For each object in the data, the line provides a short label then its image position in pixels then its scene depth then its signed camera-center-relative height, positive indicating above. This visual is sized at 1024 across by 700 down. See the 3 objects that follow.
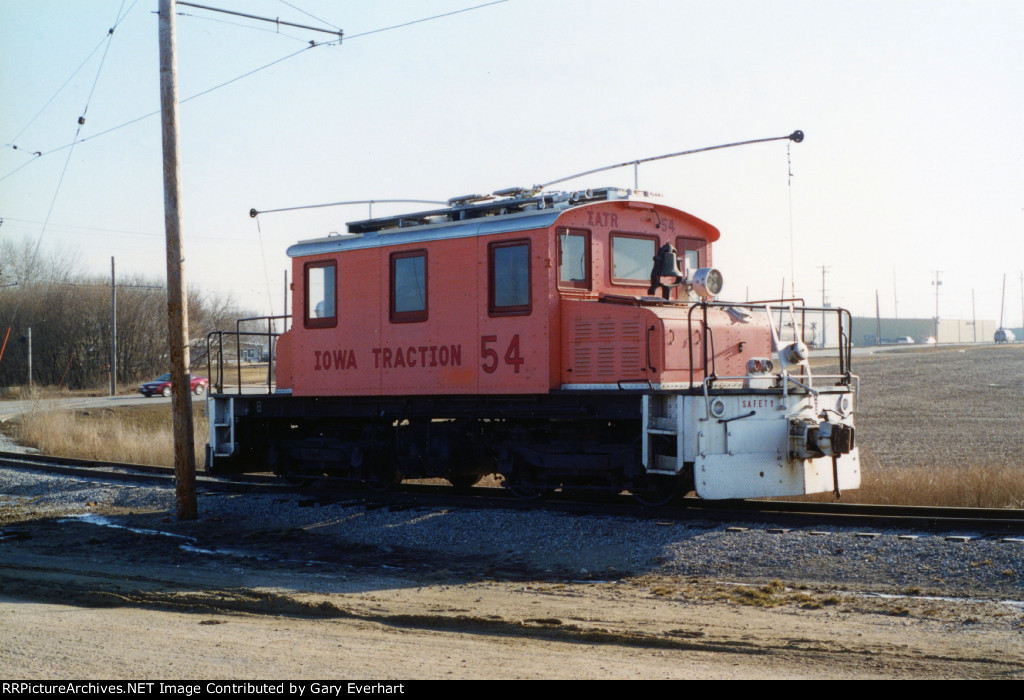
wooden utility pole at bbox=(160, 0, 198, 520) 12.98 +1.64
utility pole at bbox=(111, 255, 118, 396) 54.53 +2.22
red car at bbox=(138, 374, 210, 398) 53.78 -0.58
